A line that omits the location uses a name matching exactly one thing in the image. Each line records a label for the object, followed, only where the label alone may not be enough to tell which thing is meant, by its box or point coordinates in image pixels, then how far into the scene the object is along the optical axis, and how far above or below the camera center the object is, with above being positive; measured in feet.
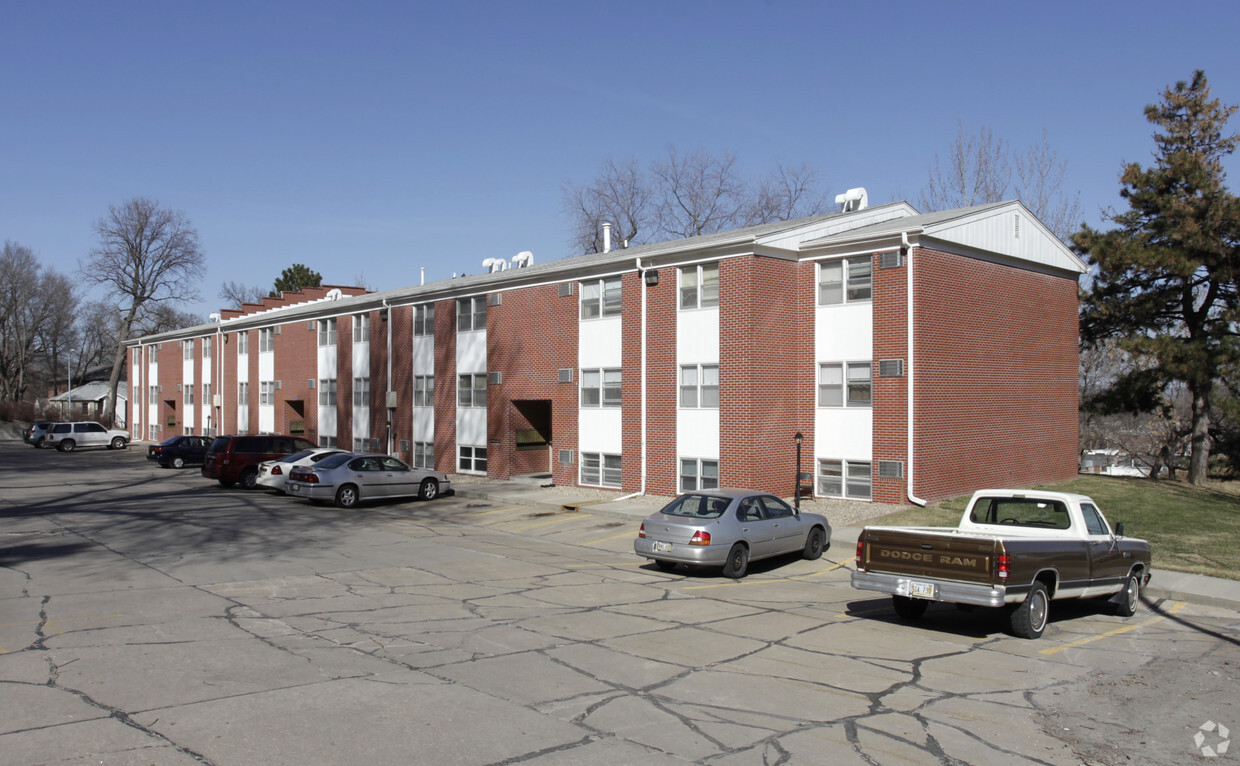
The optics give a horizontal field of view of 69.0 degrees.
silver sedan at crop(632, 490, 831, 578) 48.03 -7.19
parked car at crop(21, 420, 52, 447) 183.01 -6.19
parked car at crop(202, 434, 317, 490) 95.96 -5.78
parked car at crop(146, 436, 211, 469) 124.47 -6.87
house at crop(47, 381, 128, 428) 244.63 -0.11
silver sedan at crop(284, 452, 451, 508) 79.36 -7.13
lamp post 70.45 -7.01
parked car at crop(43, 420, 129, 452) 174.09 -6.66
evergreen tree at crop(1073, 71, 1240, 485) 90.43 +13.85
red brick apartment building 74.59 +3.78
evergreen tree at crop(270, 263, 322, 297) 255.09 +35.39
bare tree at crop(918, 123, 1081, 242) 141.69 +33.30
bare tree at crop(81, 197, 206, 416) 234.79 +37.01
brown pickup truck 33.96 -6.41
